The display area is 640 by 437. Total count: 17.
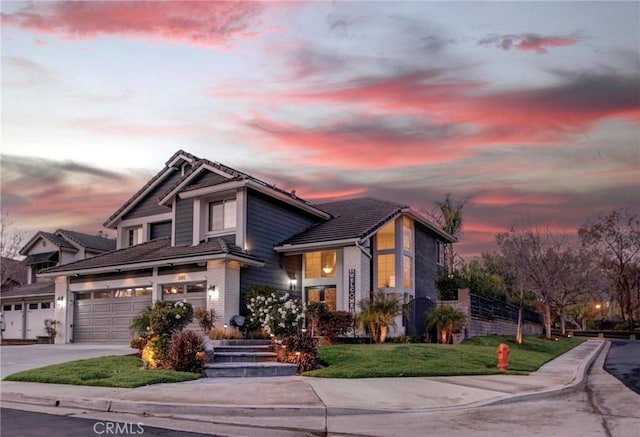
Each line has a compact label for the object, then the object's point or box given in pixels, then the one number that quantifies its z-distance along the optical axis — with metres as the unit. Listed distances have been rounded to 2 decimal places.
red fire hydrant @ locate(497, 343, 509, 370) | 17.31
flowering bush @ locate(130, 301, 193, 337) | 16.81
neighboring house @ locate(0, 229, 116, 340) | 33.53
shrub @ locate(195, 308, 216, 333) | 21.86
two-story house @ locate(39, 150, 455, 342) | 24.09
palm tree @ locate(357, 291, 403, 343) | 23.61
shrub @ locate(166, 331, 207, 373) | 15.37
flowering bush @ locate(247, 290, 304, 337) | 17.66
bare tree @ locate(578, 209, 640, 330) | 59.22
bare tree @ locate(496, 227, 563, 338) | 36.72
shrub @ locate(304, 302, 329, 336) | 21.98
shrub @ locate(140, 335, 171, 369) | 15.81
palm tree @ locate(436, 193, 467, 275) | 48.81
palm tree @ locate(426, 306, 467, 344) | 25.53
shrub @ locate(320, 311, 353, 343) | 22.41
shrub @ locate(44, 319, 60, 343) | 28.17
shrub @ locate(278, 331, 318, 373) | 16.31
